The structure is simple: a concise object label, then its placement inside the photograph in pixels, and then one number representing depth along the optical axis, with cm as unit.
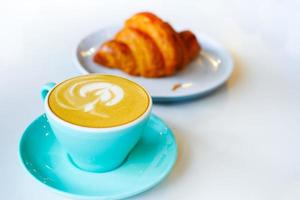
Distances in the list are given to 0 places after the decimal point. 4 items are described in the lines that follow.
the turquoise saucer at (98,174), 51
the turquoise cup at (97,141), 50
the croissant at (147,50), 83
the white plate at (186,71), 76
